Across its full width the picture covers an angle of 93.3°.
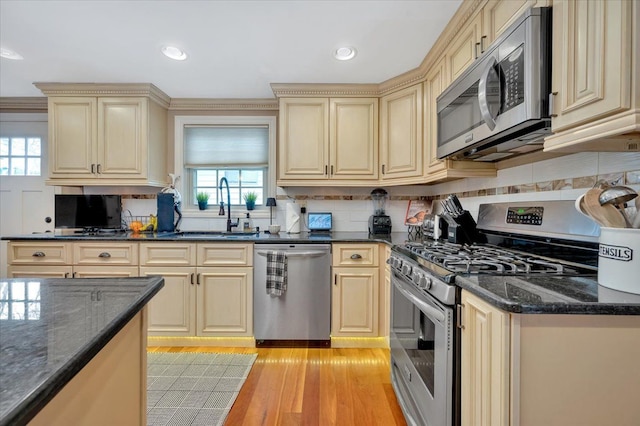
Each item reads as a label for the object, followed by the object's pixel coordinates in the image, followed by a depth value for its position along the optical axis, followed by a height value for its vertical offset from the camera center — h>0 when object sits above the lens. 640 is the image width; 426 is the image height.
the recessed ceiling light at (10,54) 2.22 +1.17
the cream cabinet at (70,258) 2.47 -0.39
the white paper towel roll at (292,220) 2.91 -0.08
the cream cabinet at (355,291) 2.46 -0.64
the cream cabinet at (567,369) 0.83 -0.44
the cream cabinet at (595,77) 0.85 +0.43
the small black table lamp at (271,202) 2.99 +0.09
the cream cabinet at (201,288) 2.47 -0.63
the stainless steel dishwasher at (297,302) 2.44 -0.73
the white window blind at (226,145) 3.19 +0.70
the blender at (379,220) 2.74 -0.07
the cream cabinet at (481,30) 1.33 +0.94
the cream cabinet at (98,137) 2.77 +0.68
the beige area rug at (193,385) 1.68 -1.13
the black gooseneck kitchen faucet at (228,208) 2.98 +0.02
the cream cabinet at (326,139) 2.74 +0.67
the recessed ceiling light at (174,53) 2.17 +1.17
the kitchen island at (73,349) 0.46 -0.26
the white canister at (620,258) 0.86 -0.13
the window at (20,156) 3.15 +0.56
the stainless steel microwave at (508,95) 1.11 +0.51
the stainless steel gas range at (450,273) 1.13 -0.24
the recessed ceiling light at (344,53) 2.16 +1.17
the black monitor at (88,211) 2.88 -0.01
